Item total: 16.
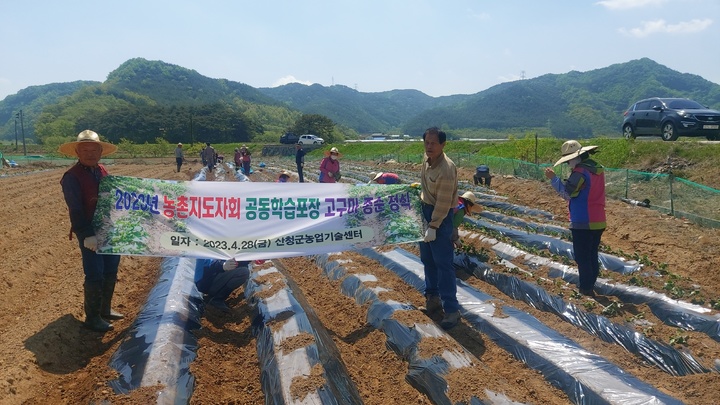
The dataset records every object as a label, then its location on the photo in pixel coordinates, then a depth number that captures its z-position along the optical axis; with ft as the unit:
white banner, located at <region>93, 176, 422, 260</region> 13.79
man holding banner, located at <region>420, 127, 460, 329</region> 13.52
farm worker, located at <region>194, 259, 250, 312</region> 15.67
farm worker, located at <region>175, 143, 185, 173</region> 67.28
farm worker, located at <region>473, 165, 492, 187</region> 49.97
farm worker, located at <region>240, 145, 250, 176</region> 63.31
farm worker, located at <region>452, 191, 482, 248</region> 16.85
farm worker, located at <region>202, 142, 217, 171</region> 67.75
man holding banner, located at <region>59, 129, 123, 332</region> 13.02
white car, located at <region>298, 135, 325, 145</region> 172.16
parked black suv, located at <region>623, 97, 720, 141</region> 44.21
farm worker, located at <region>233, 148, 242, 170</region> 70.23
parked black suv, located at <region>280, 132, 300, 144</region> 183.32
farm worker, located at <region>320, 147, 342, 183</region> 30.12
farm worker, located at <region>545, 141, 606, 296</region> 16.06
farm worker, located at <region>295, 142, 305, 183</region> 46.30
